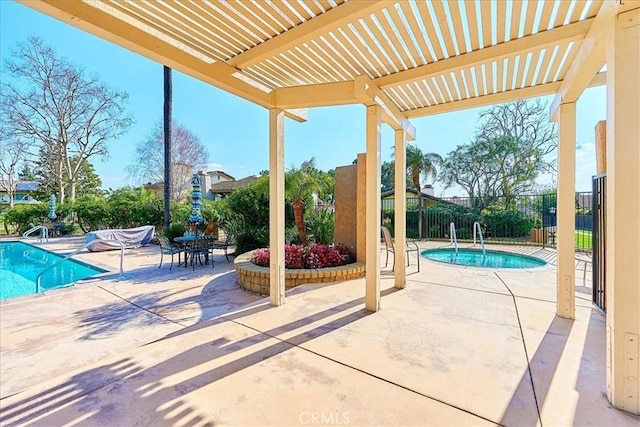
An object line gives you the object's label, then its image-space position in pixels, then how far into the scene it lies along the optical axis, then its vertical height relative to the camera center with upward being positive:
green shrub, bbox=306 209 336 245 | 7.84 -0.33
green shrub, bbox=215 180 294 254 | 8.89 -0.06
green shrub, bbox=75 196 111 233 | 15.70 +0.03
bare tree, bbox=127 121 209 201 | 20.41 +4.04
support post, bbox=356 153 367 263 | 6.14 +0.12
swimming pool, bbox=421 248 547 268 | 8.00 -1.36
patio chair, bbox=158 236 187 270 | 8.04 -0.95
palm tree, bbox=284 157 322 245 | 7.18 +0.63
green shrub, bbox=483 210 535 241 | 12.71 -0.46
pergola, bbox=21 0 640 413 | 1.88 +1.67
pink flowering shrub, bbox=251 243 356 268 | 5.82 -0.89
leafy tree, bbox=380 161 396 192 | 22.97 +3.15
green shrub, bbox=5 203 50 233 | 16.15 -0.13
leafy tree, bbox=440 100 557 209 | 16.12 +3.69
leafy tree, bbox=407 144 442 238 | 15.57 +2.81
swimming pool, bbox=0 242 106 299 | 7.21 -1.71
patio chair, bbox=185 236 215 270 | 7.99 -0.93
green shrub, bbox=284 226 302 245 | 8.09 -0.65
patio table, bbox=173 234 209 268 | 8.06 -0.75
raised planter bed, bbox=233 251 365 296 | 5.30 -1.15
